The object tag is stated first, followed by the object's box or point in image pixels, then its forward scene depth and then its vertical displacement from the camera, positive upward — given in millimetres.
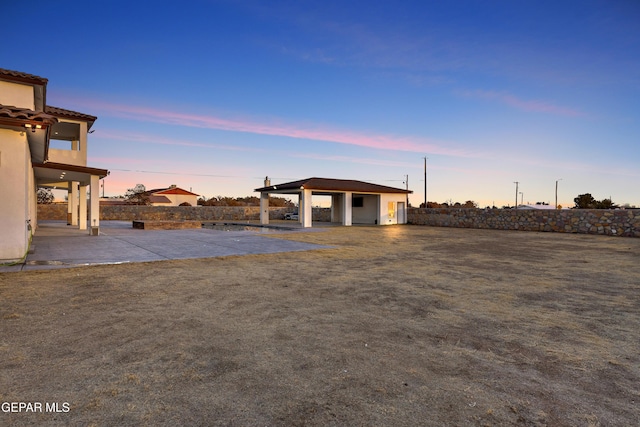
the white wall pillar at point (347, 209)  28583 +546
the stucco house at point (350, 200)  26219 +1515
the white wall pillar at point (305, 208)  25786 +553
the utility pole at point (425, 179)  45531 +5228
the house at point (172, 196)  60356 +3613
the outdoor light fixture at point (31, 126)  7965 +2256
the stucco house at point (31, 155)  8188 +2258
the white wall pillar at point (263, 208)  30031 +573
